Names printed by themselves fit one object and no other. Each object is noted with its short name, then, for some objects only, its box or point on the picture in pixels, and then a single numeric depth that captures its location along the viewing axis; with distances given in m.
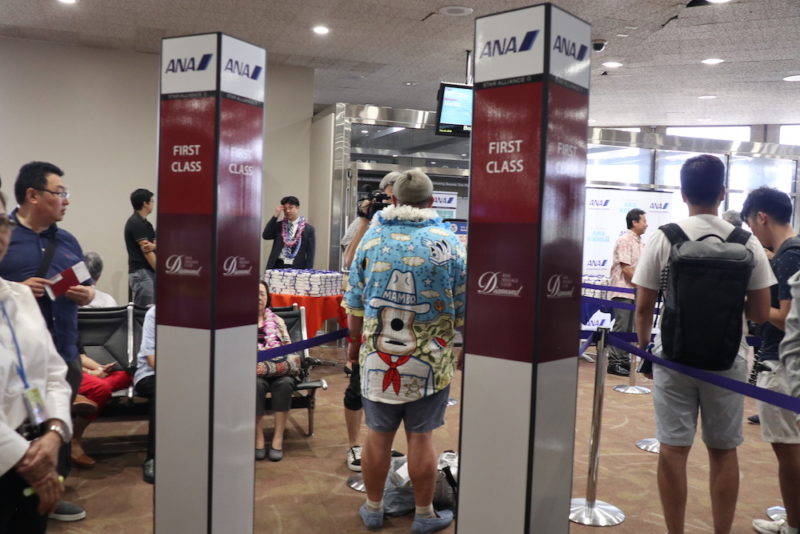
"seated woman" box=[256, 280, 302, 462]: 4.22
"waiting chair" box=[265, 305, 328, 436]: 4.52
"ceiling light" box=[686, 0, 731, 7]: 5.54
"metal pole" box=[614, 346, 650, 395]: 6.29
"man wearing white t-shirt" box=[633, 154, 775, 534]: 2.69
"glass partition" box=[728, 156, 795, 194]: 9.88
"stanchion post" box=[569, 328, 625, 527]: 3.42
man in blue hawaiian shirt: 2.84
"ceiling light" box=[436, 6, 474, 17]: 5.87
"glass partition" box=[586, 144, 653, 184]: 9.13
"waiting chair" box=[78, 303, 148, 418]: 4.51
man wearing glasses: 2.96
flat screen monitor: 6.72
